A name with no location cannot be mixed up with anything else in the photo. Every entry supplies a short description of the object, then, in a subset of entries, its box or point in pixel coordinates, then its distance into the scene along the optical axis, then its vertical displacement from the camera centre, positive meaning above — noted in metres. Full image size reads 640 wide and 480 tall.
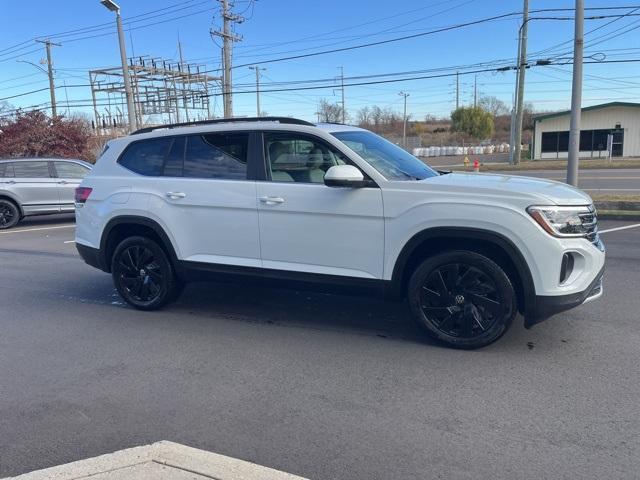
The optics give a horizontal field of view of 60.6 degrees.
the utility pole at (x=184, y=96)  38.81 +3.70
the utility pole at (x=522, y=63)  29.89 +4.22
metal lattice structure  36.50 +4.43
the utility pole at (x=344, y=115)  71.31 +4.05
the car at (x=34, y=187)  13.26 -0.75
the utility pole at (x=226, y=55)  27.58 +4.80
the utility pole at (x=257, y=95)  47.89 +4.94
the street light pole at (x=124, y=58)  21.02 +3.70
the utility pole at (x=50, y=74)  40.07 +5.99
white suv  4.16 -0.67
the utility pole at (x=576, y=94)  12.59 +0.98
